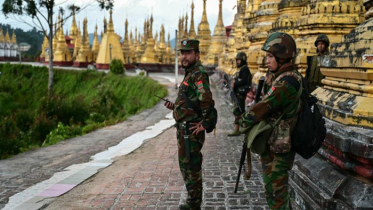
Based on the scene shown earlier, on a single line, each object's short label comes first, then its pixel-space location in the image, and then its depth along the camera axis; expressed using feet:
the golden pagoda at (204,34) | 113.19
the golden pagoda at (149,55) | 134.41
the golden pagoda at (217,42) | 98.17
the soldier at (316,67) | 18.81
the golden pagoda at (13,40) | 247.91
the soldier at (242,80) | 26.51
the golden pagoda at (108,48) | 126.21
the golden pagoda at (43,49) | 175.38
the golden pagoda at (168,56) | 155.43
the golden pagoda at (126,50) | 158.73
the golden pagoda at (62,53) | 149.38
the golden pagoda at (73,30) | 188.58
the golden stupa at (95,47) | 157.89
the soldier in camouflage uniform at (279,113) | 10.75
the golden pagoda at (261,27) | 37.39
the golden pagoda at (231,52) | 58.49
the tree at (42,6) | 81.30
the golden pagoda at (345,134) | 11.09
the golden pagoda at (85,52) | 150.00
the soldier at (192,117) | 13.64
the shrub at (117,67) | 96.37
